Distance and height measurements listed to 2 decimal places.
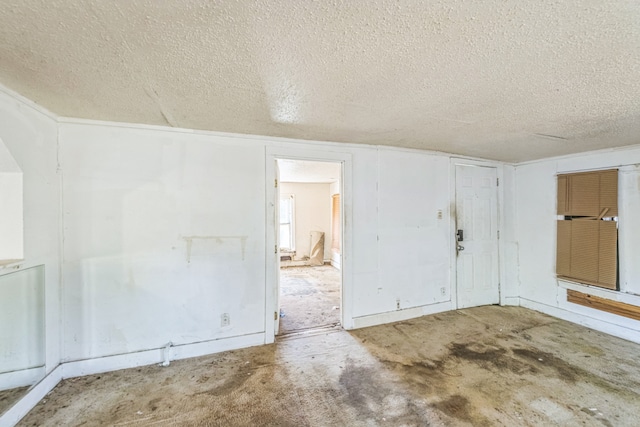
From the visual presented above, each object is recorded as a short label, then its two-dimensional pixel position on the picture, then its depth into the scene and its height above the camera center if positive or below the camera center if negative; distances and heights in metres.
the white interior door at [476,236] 4.04 -0.38
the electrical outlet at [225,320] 2.82 -1.11
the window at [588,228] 3.29 -0.23
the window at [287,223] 7.55 -0.32
